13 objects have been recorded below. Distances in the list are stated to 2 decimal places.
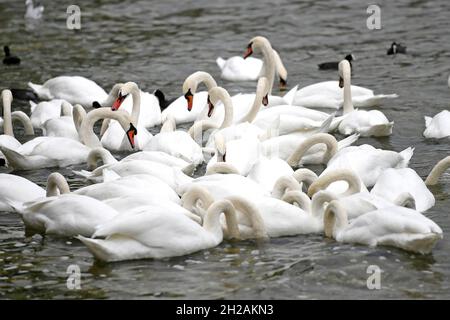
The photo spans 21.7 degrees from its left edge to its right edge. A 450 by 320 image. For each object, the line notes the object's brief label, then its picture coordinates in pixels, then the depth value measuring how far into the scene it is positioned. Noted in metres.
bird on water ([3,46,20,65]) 18.67
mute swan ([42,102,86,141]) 13.73
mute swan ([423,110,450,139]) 13.27
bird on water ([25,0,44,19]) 22.59
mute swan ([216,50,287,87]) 17.41
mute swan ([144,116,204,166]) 12.48
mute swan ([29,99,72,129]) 14.77
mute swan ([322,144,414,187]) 11.45
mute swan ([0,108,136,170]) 12.64
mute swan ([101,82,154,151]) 13.54
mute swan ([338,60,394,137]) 13.59
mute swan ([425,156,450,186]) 11.11
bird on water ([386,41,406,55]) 18.14
